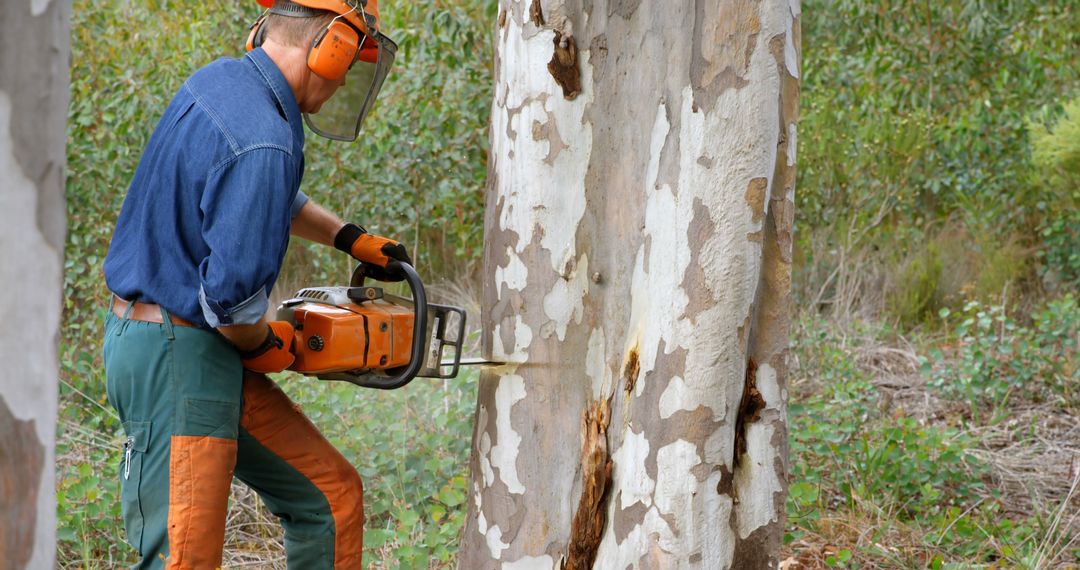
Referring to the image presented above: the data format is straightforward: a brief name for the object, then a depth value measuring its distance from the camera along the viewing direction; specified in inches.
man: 192.4
